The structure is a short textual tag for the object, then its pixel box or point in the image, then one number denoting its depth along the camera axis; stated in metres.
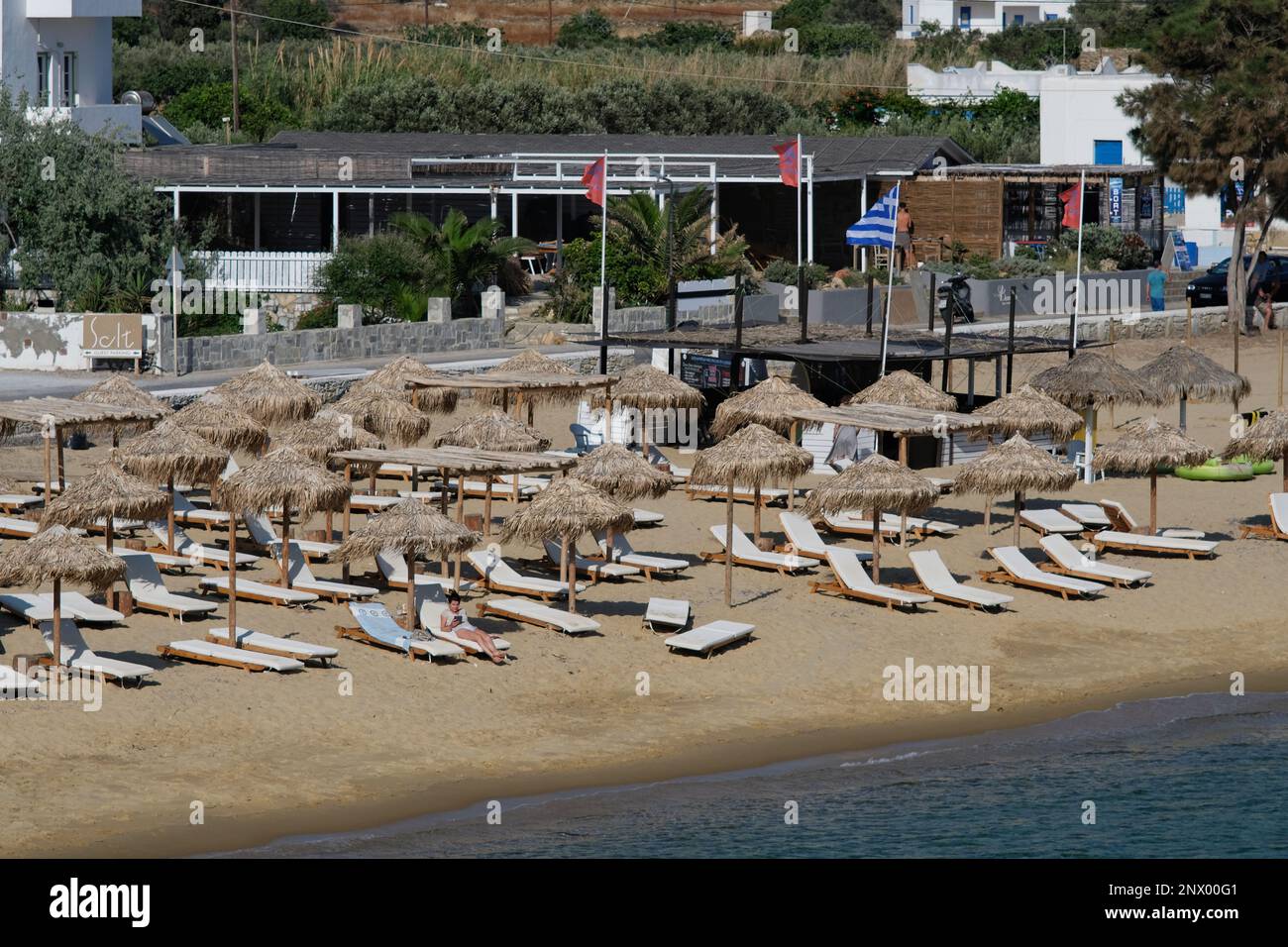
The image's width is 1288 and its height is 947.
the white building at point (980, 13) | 104.12
